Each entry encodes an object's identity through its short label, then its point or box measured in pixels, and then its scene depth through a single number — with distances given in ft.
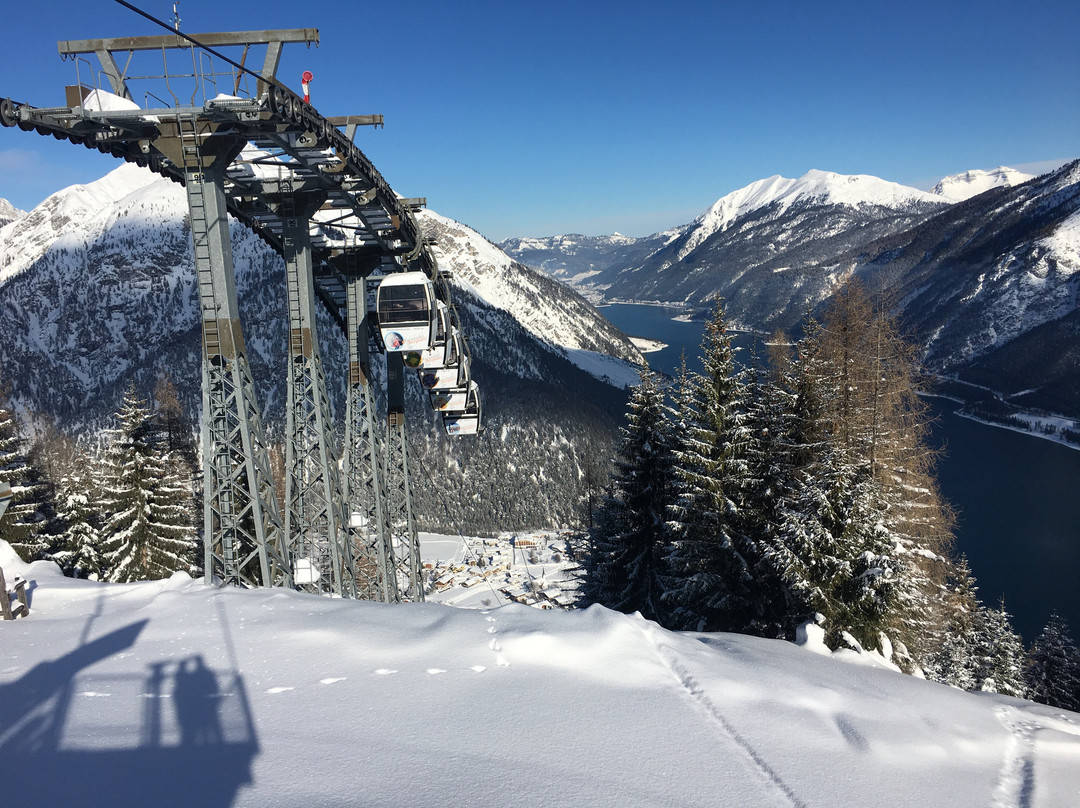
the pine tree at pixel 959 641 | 67.72
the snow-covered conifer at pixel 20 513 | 60.85
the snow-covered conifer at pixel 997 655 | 77.87
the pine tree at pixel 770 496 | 42.75
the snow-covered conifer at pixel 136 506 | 67.31
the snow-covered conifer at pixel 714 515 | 47.96
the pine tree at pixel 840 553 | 36.88
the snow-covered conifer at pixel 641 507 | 59.77
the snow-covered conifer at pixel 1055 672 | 79.82
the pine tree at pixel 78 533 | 64.49
